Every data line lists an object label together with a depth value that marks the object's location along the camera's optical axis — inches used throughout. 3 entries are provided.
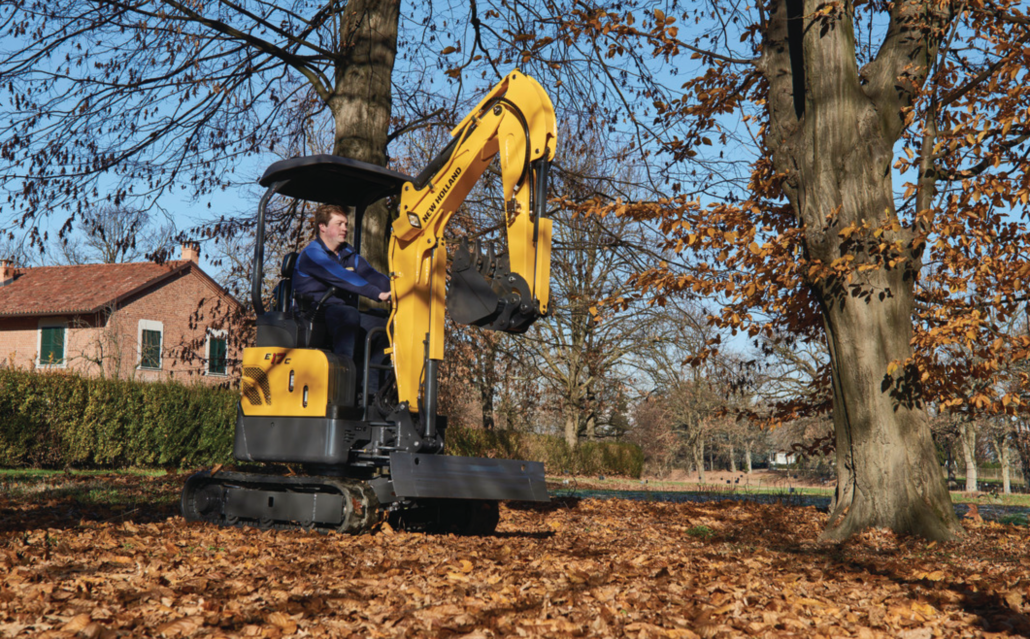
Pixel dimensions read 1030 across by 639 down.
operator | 257.7
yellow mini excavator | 242.5
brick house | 1202.0
